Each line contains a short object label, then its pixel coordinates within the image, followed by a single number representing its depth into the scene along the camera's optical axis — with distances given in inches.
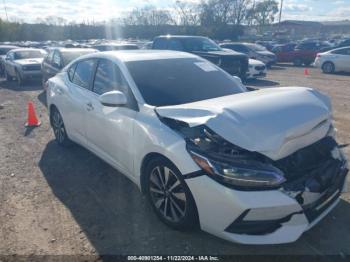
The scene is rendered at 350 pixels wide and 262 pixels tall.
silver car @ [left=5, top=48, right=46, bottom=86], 521.0
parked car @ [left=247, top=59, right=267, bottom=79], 559.2
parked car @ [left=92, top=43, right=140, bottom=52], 531.8
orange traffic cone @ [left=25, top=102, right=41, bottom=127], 286.8
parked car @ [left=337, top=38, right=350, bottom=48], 970.4
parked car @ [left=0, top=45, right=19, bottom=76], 705.0
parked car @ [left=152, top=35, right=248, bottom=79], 485.4
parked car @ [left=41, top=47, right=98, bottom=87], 384.2
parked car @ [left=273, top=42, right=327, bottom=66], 866.8
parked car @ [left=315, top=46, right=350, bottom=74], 641.2
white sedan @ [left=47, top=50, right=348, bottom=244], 102.2
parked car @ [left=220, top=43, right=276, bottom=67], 747.4
